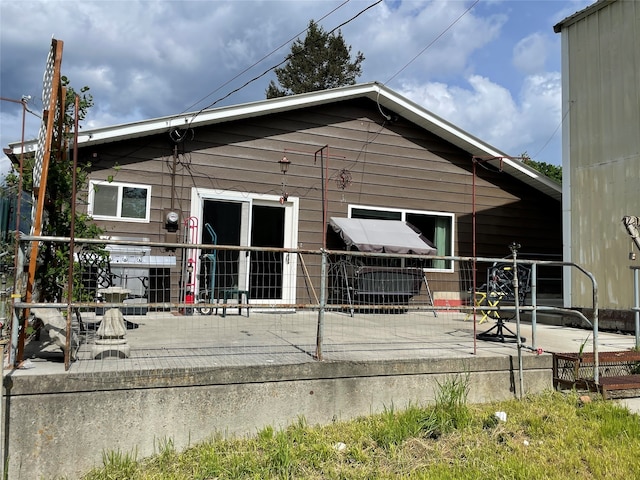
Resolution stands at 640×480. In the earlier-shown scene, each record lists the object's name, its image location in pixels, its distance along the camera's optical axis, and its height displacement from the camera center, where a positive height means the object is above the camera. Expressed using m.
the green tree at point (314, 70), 29.06 +11.95
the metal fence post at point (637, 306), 5.68 -0.29
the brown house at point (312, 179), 7.75 +1.72
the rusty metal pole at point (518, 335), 4.44 -0.49
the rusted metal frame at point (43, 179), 3.38 +0.63
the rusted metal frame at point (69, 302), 3.23 -0.19
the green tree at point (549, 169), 31.06 +6.89
